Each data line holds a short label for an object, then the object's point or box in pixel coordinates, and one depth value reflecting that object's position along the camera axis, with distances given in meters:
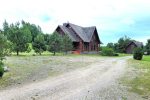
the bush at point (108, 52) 23.05
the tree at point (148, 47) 32.44
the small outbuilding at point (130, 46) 35.73
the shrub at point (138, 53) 17.21
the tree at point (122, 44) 36.28
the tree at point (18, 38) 17.86
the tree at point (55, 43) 20.66
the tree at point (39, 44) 20.00
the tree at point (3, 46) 7.28
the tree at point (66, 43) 21.51
